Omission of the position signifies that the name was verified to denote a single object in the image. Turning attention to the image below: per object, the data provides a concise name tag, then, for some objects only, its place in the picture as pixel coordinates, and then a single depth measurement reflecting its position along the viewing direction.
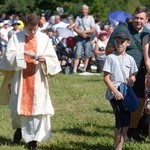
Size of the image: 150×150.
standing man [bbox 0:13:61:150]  10.87
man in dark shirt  10.91
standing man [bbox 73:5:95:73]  24.07
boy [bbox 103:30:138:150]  10.03
